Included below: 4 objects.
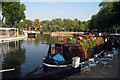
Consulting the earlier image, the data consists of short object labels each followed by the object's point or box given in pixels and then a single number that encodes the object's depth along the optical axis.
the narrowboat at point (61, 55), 7.35
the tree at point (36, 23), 114.62
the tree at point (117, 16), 25.30
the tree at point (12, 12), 44.32
